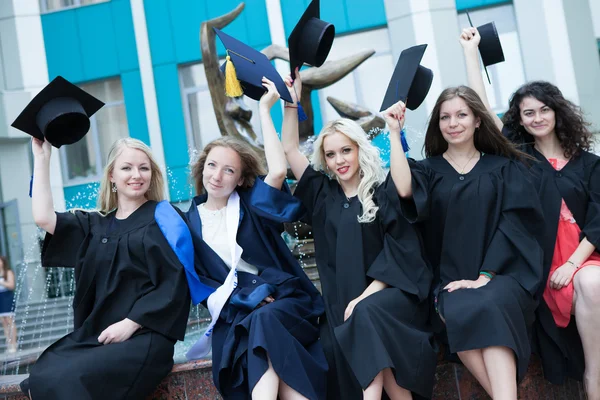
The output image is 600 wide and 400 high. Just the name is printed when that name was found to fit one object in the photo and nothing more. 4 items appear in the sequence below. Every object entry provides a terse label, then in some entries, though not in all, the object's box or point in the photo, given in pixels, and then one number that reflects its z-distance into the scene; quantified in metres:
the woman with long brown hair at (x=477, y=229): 3.16
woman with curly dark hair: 3.47
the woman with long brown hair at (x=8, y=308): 8.14
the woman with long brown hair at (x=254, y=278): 3.29
